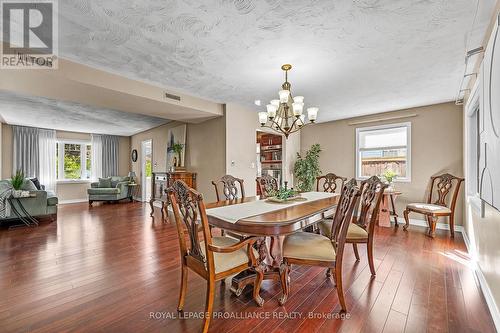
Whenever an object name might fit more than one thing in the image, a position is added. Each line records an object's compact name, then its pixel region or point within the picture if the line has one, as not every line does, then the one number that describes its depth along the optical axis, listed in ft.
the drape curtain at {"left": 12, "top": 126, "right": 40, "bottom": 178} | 20.65
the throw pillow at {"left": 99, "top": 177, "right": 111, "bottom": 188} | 23.26
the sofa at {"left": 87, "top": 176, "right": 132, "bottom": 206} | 21.84
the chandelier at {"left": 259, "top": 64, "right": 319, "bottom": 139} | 8.14
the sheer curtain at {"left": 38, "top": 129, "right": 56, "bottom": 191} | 22.02
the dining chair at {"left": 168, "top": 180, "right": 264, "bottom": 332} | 4.83
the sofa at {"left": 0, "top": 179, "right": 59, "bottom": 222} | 13.57
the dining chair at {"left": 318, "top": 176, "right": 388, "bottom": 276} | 7.27
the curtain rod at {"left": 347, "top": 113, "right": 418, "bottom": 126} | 14.40
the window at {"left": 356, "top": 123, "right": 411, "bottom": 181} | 14.88
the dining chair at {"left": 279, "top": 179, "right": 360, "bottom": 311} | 5.59
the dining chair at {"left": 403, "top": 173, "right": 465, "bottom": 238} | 11.71
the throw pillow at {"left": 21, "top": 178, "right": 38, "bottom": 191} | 15.01
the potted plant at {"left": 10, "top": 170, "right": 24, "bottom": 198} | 13.44
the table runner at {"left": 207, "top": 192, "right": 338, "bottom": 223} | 5.92
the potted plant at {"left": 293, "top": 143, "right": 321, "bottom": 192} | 17.93
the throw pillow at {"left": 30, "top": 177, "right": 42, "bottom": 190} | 18.17
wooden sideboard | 16.05
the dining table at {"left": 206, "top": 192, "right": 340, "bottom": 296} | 5.23
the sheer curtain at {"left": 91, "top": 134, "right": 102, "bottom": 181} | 25.32
